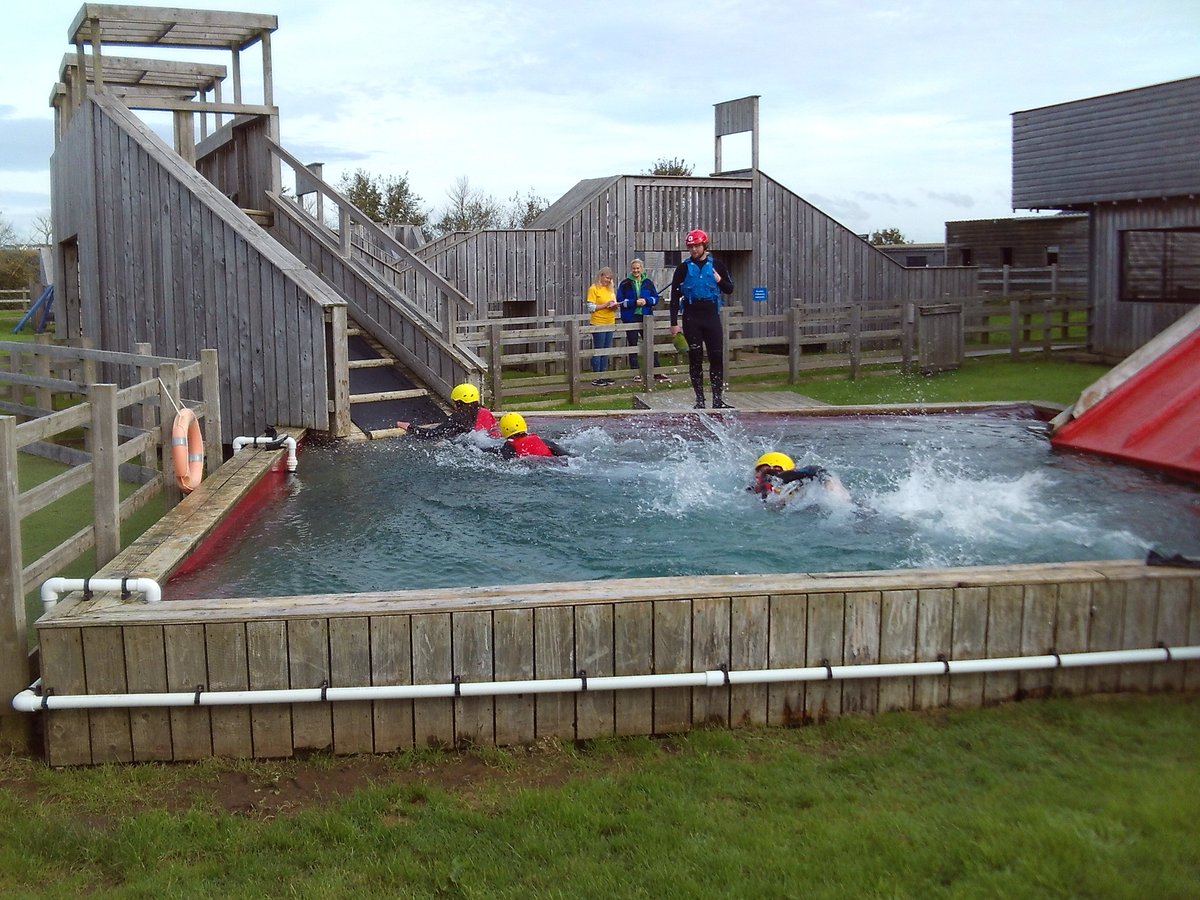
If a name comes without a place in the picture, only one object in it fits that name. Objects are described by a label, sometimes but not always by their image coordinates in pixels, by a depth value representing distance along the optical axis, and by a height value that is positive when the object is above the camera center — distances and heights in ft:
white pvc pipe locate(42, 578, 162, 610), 17.30 -3.76
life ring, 26.05 -2.80
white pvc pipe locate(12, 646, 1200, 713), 16.03 -4.90
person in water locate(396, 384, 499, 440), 37.29 -3.13
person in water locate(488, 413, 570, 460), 33.99 -3.53
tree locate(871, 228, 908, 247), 230.01 +15.71
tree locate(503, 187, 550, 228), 155.43 +13.93
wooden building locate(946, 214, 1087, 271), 126.31 +8.12
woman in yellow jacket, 62.28 +0.73
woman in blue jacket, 62.44 +1.35
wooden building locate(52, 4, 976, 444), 38.37 +2.84
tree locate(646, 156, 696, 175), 159.53 +20.13
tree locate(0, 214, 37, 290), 168.14 +7.81
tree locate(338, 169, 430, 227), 141.38 +14.36
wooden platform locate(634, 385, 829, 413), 49.08 -3.42
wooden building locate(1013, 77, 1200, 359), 66.80 +6.99
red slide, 31.81 -2.94
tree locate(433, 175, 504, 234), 148.66 +13.27
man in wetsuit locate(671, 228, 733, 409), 44.42 +0.75
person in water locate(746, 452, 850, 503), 27.86 -3.69
